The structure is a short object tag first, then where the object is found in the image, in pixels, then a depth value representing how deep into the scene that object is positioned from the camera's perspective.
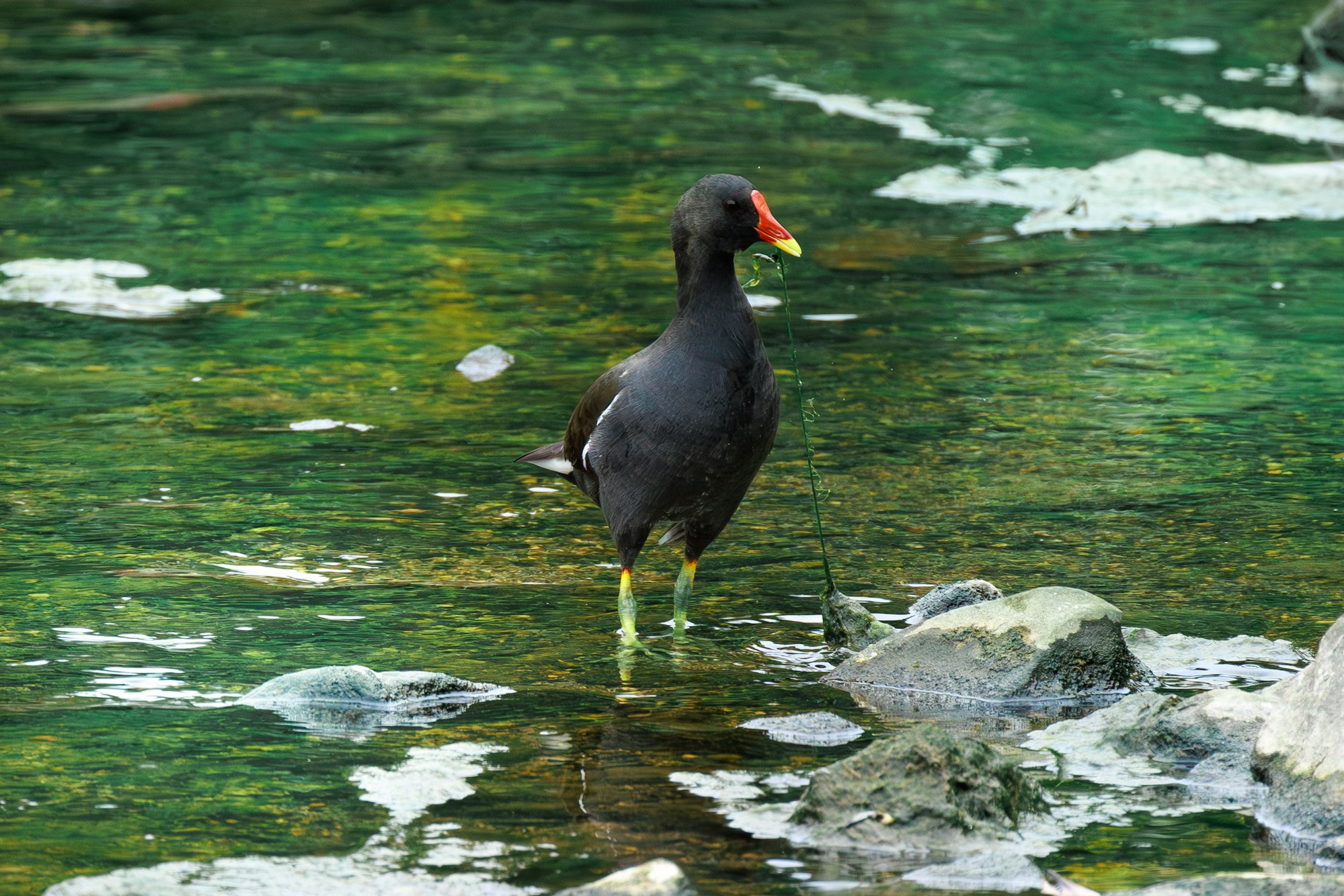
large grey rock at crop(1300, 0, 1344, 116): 38.84
